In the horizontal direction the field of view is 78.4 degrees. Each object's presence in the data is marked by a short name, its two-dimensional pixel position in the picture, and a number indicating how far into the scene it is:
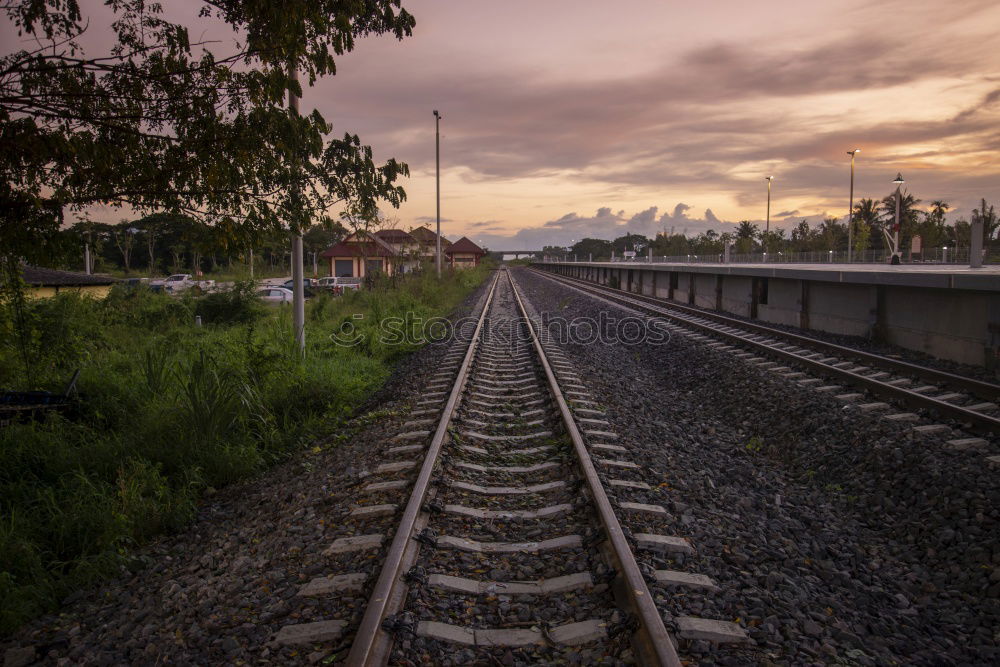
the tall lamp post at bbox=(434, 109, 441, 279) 37.62
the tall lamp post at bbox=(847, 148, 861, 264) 39.88
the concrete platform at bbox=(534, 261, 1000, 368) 9.95
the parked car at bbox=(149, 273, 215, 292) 41.17
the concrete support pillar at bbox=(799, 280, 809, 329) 15.79
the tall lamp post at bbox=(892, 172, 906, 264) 30.00
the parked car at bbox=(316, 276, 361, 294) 37.25
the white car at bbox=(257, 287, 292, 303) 27.69
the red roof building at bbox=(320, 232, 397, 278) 67.88
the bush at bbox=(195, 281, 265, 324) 20.41
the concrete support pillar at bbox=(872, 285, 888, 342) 12.66
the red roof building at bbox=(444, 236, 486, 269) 128.16
